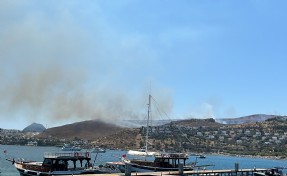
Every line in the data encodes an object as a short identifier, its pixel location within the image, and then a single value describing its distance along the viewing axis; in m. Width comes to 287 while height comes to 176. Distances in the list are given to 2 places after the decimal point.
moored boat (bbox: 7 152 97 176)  54.22
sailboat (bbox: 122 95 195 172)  66.69
